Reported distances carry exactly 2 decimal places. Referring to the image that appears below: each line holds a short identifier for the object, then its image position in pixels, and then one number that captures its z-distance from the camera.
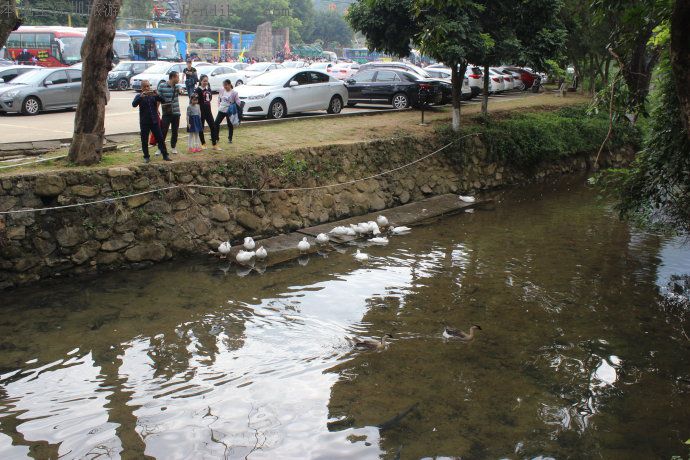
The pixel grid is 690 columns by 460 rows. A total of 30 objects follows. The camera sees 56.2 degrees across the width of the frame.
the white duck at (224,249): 11.60
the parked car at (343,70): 35.62
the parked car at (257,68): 32.53
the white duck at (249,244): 11.72
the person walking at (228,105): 13.84
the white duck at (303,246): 12.09
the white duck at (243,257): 11.28
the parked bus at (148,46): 41.56
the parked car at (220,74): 29.88
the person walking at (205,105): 13.07
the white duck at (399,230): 13.83
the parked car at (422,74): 23.25
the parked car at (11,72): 22.95
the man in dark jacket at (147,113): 11.48
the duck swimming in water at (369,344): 8.17
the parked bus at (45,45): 36.56
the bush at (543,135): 19.11
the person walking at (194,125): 12.77
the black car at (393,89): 21.98
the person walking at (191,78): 17.37
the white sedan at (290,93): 18.05
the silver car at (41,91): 18.78
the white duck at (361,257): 12.03
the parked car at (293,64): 41.72
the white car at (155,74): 28.38
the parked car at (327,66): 37.14
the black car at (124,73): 29.73
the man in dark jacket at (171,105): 12.19
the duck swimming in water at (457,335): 8.48
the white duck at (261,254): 11.55
